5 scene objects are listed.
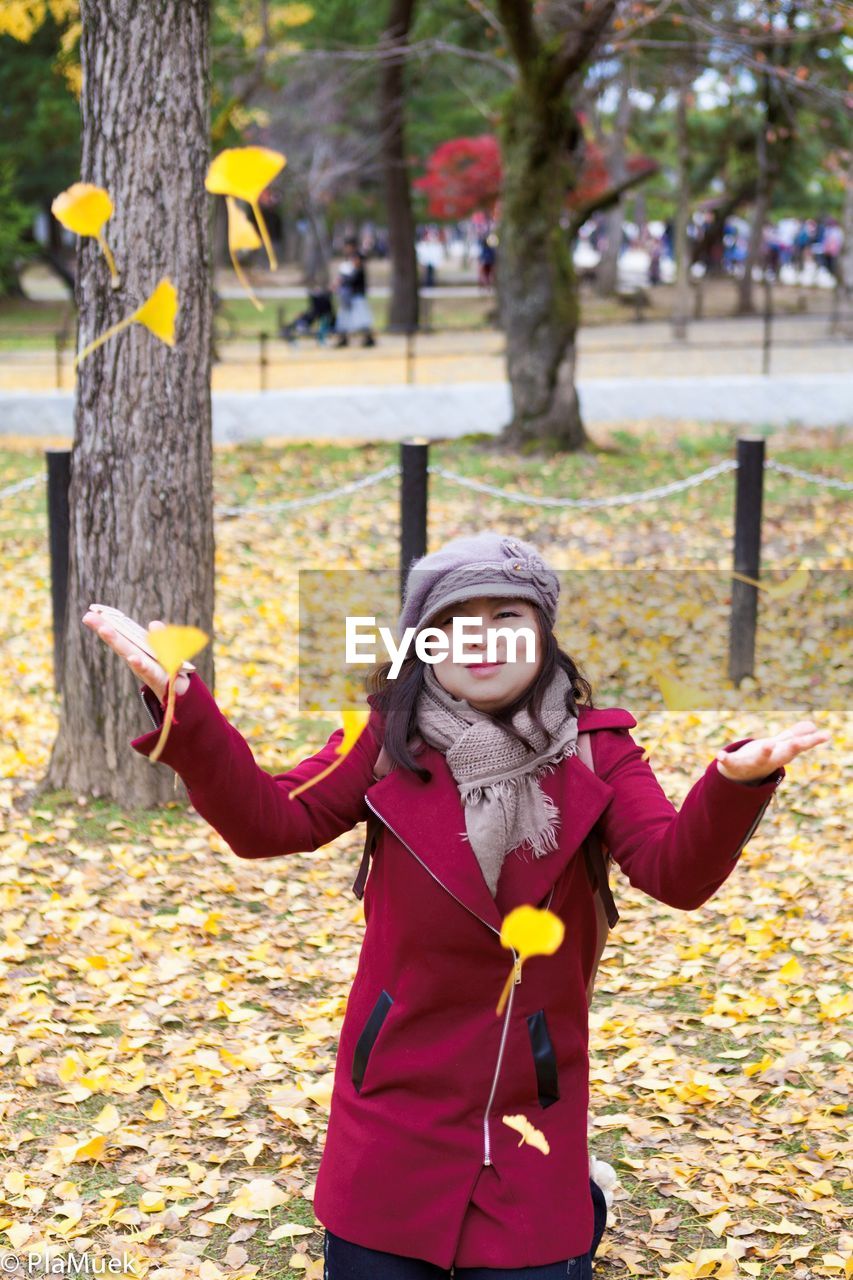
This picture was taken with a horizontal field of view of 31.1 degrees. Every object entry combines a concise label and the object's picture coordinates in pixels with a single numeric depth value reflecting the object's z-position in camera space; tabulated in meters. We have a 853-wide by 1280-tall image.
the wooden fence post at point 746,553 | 7.76
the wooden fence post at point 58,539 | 6.96
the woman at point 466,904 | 2.58
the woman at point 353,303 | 22.50
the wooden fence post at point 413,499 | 7.33
